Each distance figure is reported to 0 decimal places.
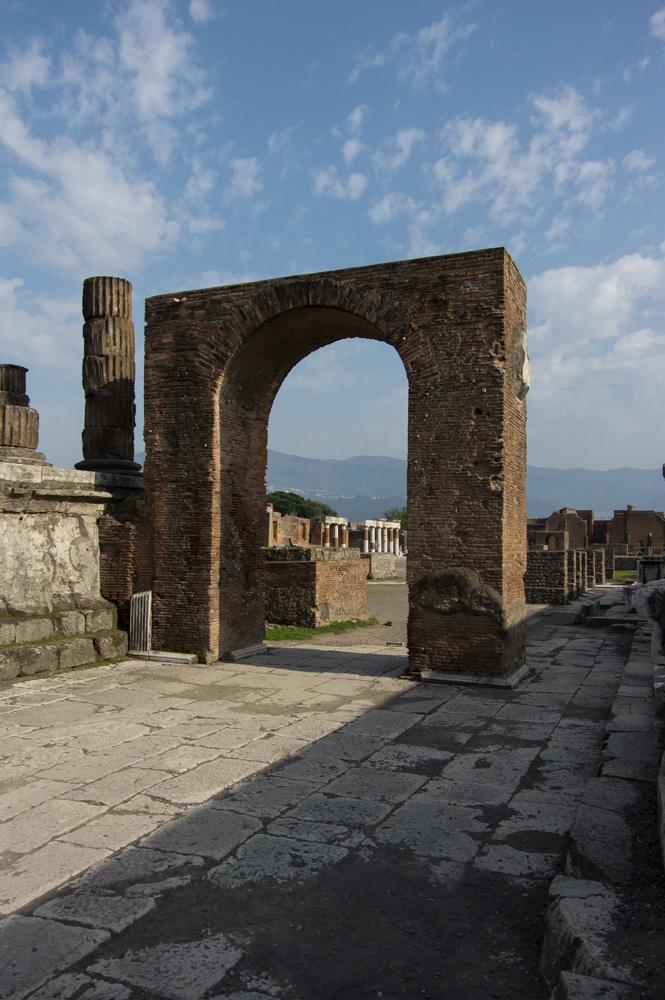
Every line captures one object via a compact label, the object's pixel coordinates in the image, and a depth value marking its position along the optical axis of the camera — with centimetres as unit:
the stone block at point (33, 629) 788
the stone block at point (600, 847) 297
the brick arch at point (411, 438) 750
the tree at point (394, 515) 9025
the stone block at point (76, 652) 812
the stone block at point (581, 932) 228
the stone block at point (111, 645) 862
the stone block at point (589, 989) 208
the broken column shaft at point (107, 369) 1061
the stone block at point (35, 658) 759
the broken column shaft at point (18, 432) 1027
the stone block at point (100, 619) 872
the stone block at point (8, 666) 740
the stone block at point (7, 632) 768
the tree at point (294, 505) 7425
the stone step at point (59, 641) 763
